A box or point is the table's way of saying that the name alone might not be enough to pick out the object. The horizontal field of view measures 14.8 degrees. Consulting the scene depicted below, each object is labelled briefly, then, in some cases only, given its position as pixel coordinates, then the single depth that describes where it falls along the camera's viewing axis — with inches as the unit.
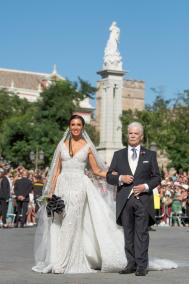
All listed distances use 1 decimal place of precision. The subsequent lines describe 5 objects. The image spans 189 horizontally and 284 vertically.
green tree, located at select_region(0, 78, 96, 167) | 2731.3
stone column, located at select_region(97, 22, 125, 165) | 2186.3
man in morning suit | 366.6
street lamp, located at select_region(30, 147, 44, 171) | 2084.0
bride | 375.6
